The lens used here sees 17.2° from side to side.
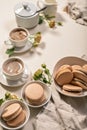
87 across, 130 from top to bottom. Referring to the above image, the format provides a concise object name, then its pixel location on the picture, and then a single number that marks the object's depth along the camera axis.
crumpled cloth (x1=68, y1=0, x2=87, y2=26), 1.15
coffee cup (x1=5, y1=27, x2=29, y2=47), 1.02
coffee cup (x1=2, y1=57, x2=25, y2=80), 0.91
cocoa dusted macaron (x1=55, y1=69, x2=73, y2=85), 0.88
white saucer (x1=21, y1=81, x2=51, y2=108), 0.86
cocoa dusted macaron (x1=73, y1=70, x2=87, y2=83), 0.89
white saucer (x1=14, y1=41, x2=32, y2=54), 1.03
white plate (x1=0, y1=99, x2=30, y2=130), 0.80
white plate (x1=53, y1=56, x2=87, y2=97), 0.94
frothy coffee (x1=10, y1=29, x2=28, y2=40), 1.03
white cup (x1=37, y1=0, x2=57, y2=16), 1.14
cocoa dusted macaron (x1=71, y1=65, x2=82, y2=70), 0.91
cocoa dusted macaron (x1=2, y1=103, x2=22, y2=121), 0.79
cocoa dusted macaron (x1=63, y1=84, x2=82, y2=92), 0.88
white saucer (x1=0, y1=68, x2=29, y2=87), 0.92
